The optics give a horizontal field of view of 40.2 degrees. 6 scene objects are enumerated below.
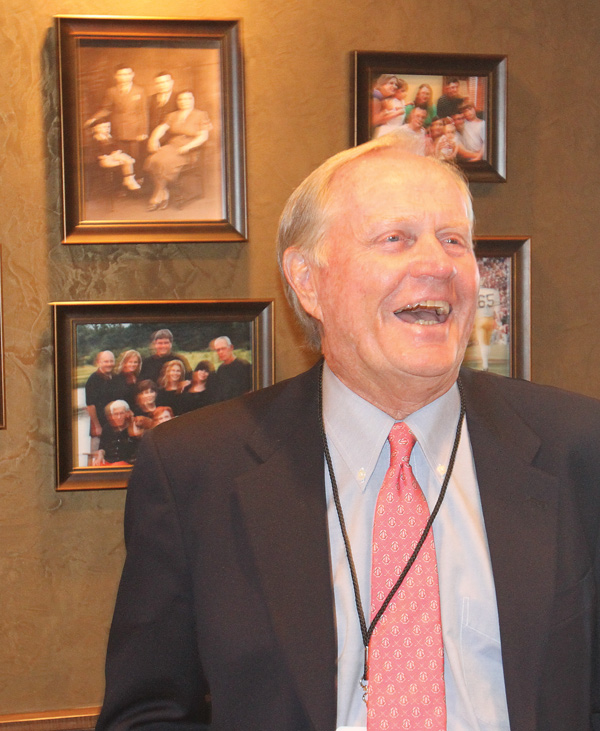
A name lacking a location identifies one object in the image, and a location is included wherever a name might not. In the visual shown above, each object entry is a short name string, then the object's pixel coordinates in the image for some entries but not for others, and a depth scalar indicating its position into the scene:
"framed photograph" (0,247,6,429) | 2.20
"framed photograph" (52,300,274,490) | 2.22
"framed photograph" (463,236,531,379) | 2.39
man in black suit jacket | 1.38
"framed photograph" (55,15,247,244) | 2.18
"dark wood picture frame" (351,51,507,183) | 2.27
